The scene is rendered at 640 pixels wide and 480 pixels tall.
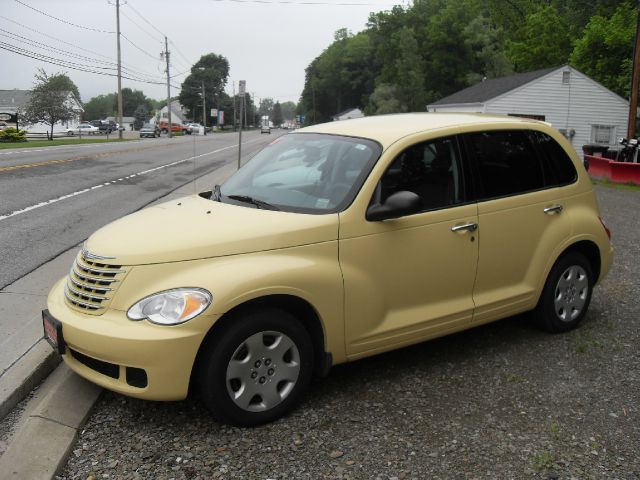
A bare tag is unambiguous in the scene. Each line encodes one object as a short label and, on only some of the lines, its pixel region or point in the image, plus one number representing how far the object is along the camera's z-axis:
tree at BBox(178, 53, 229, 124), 134.25
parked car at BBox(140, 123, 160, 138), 67.31
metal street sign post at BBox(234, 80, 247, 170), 15.64
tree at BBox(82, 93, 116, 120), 182.88
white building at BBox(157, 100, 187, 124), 141.27
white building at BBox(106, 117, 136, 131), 142.62
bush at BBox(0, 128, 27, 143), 43.19
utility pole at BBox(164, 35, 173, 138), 77.06
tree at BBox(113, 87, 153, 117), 181.50
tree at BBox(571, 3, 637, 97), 44.47
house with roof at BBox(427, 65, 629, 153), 36.47
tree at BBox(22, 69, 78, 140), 59.22
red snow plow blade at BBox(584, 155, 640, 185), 20.70
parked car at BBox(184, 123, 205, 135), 89.94
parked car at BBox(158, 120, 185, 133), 92.34
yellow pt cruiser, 3.56
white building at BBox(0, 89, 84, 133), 88.00
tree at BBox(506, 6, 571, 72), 57.78
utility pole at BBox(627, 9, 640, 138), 25.64
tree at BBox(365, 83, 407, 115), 66.31
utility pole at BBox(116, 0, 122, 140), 57.41
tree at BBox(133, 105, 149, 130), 145.25
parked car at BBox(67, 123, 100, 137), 80.70
